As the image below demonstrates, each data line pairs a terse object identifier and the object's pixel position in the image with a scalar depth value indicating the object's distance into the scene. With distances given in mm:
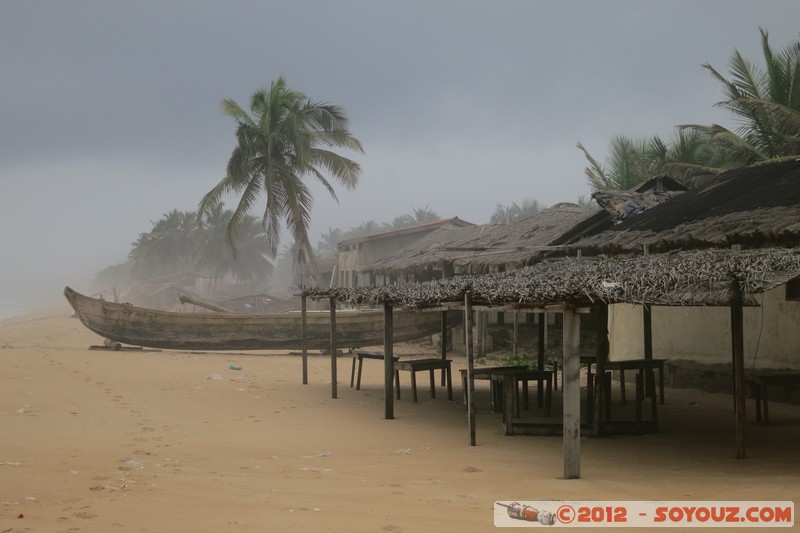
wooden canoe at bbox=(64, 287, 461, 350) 22578
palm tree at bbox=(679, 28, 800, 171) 20516
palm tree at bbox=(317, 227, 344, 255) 92688
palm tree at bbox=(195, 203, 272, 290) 65812
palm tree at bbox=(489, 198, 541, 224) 68500
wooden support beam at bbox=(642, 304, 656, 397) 14062
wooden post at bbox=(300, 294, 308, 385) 16156
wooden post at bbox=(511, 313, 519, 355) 20491
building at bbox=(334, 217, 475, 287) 32688
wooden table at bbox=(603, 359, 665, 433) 10173
